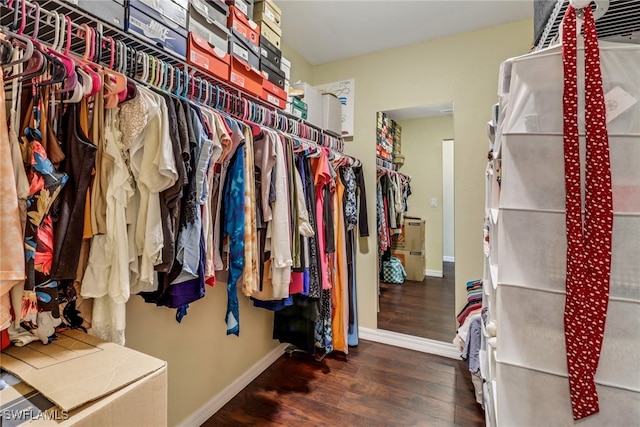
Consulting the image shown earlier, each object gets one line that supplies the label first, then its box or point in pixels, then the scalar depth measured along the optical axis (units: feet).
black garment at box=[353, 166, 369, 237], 8.61
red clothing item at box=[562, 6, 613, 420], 2.55
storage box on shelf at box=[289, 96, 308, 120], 6.70
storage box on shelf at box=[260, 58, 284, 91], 5.73
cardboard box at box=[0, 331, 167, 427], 1.96
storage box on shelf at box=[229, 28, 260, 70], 4.94
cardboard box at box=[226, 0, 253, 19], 4.93
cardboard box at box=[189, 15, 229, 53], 4.24
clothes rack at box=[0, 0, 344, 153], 2.80
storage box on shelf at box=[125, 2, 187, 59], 3.46
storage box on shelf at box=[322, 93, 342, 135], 8.04
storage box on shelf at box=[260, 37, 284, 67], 5.69
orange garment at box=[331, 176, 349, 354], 7.43
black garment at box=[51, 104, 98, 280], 2.59
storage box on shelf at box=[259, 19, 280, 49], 5.83
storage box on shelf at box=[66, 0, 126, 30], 3.04
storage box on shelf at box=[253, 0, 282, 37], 5.82
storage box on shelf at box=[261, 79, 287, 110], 5.59
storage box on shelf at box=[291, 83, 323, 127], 7.32
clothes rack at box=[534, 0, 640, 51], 2.86
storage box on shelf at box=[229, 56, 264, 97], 4.87
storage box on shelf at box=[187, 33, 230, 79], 4.14
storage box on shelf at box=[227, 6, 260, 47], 4.91
